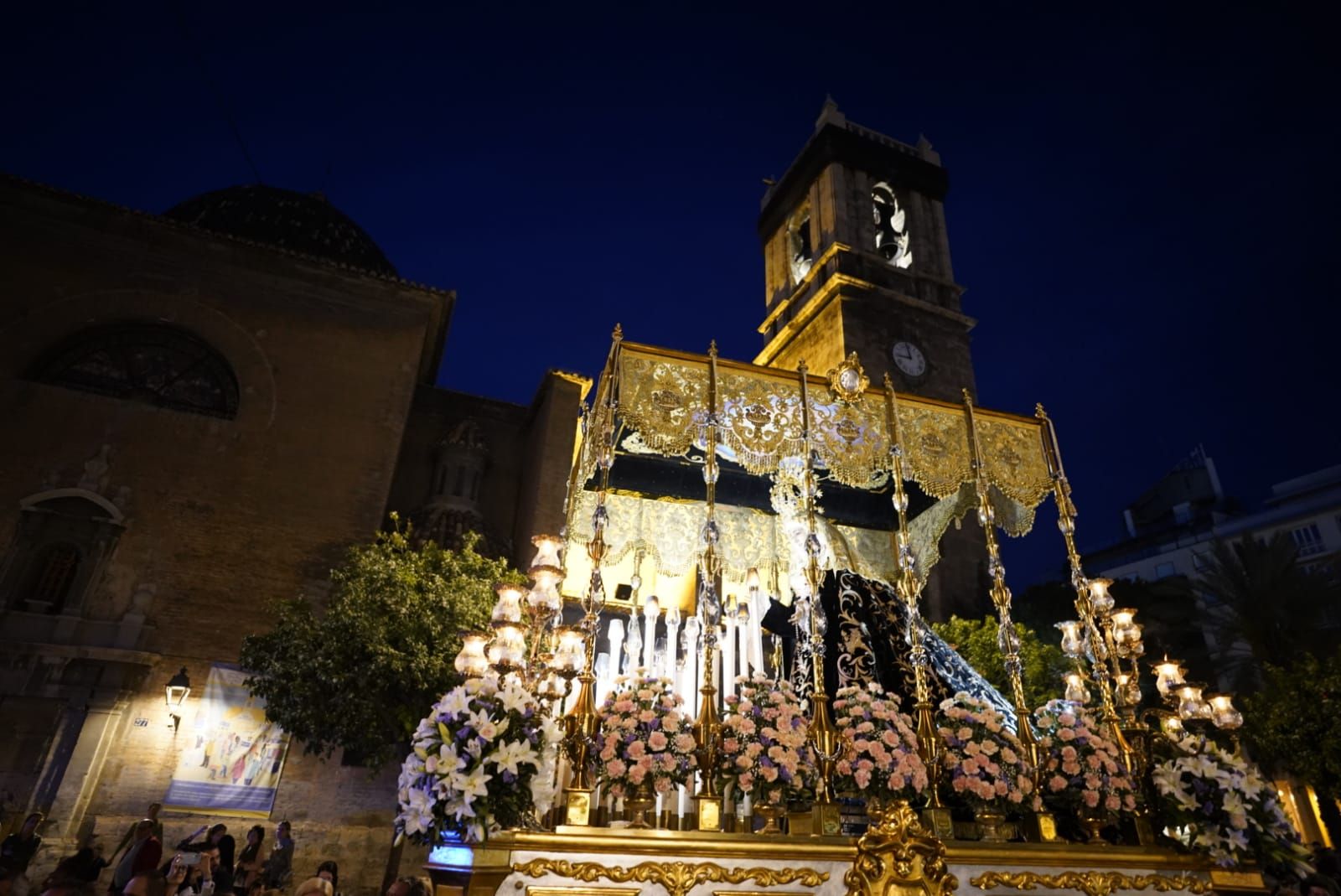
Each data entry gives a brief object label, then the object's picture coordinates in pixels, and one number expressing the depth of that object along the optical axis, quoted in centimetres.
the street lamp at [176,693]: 1303
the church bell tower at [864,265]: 2391
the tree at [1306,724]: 1153
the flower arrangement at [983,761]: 527
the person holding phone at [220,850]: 845
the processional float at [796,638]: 446
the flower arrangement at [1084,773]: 546
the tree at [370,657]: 1149
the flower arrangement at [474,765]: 402
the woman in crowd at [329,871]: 851
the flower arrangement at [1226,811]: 527
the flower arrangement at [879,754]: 508
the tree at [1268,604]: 1958
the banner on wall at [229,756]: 1295
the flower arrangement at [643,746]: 478
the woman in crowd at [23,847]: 822
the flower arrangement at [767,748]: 493
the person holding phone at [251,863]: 962
